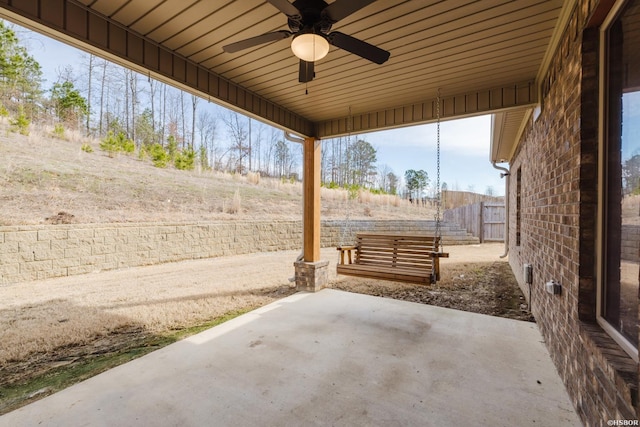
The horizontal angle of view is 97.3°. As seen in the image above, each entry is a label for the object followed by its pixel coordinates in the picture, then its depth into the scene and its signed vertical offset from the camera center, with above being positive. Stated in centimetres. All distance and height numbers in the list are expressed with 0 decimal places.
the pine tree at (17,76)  873 +457
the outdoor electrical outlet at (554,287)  218 -59
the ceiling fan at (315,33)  174 +123
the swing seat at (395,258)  368 -73
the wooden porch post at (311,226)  462 -25
